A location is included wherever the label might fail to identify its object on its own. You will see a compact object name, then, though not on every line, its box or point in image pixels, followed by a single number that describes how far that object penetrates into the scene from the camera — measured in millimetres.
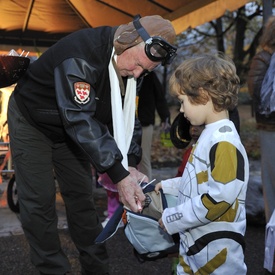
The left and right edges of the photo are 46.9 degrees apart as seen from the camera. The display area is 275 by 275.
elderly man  1662
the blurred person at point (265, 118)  2582
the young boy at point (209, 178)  1426
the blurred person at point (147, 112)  3712
